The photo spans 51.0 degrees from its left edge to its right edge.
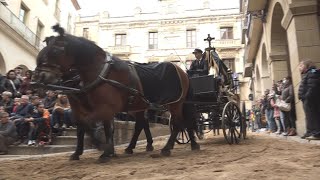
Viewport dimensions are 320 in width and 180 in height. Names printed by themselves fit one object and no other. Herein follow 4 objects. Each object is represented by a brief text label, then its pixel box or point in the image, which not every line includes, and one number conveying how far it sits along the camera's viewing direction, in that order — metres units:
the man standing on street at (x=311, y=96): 7.28
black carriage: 7.48
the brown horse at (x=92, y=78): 5.05
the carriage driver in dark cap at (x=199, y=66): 8.03
